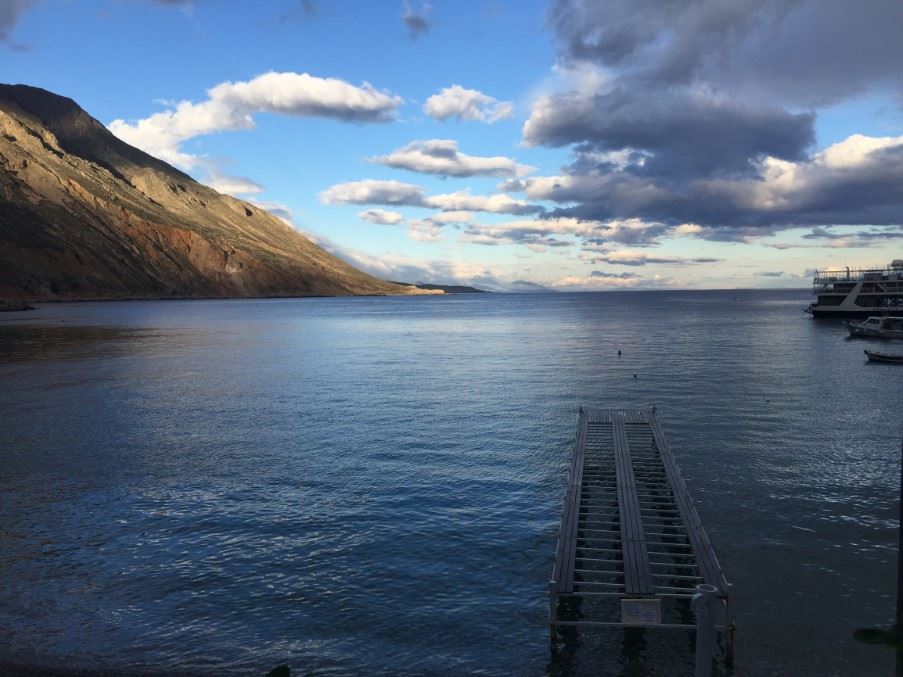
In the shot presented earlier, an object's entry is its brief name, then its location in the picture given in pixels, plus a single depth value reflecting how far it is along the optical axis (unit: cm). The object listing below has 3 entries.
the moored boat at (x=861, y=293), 12526
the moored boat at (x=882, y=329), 9506
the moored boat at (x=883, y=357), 6656
